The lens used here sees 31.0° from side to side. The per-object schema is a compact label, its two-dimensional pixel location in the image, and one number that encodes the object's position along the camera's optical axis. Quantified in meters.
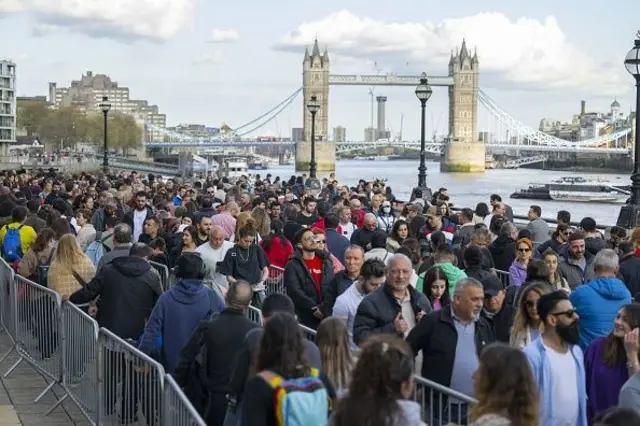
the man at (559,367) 6.00
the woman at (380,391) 4.25
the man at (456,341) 6.76
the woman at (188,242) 11.11
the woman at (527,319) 6.71
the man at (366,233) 12.84
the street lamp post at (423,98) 28.36
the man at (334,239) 12.38
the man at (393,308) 7.34
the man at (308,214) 15.39
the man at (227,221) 14.32
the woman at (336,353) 5.38
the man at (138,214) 15.62
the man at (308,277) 9.52
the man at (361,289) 7.87
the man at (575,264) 10.22
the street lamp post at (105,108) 39.47
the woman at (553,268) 9.09
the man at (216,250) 10.40
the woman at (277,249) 12.02
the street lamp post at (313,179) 30.92
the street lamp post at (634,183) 17.64
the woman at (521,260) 9.90
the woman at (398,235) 11.95
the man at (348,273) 9.07
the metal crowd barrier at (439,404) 5.86
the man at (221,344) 6.42
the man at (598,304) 7.10
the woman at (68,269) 9.53
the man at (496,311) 7.61
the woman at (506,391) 4.46
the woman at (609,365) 6.01
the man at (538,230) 14.86
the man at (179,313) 7.61
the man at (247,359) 5.24
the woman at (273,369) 4.86
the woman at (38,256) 10.95
